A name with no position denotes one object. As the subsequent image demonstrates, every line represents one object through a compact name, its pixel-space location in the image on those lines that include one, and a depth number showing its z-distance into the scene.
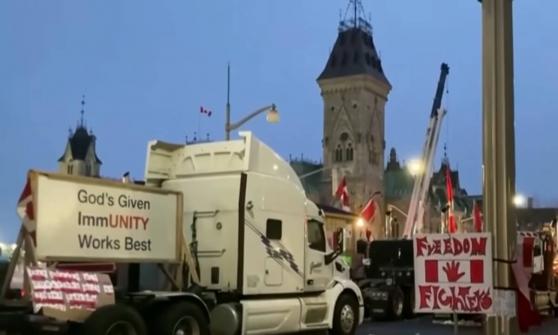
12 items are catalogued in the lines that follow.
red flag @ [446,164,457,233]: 38.29
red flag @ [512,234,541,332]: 5.40
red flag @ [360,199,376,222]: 39.06
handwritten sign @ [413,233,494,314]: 6.19
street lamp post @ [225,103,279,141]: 28.20
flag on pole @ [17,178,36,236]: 11.76
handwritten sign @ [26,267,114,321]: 11.45
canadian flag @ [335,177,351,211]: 46.35
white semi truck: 13.48
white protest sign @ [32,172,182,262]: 11.93
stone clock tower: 127.81
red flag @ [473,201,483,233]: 45.03
